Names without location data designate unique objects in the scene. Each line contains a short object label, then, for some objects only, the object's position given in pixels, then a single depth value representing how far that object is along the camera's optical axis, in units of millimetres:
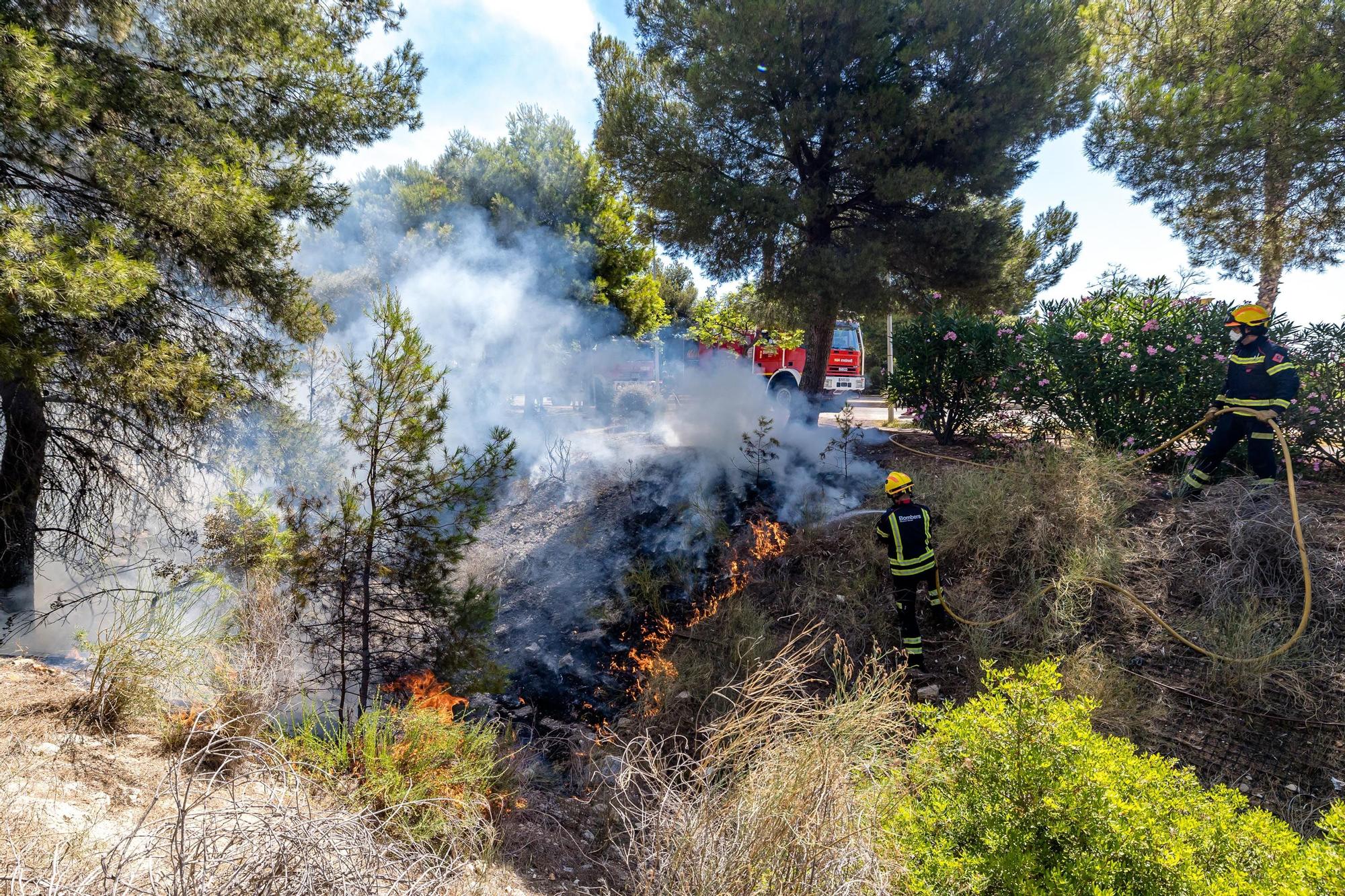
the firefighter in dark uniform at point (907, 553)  5598
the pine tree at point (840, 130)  9094
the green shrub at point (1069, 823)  1953
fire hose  4551
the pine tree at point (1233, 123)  7246
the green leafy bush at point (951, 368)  8820
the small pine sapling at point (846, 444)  9125
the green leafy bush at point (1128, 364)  6668
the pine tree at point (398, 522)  5148
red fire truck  16031
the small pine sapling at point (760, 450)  9359
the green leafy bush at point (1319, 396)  6020
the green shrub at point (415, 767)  3547
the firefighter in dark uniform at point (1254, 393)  5609
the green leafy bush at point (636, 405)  15336
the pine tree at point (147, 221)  4605
